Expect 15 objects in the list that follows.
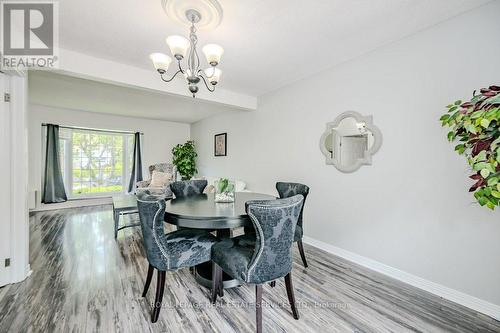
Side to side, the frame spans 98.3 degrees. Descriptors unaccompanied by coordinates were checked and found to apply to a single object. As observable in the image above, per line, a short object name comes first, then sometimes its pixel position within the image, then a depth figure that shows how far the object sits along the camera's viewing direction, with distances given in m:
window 5.33
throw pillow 5.22
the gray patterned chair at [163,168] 5.84
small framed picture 5.18
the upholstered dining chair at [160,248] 1.62
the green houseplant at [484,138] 1.27
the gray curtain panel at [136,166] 6.03
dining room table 1.66
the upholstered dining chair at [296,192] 2.29
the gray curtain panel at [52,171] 4.88
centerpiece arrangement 2.28
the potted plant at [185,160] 6.14
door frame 2.09
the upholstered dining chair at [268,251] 1.45
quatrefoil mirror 2.46
